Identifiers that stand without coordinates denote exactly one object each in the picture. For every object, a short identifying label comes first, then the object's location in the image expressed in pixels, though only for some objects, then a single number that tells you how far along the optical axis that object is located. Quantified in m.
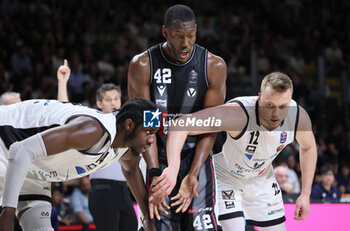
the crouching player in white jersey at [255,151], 8.88
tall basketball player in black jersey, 8.67
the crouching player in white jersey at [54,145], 6.95
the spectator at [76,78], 20.17
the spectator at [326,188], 16.66
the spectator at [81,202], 16.22
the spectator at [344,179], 19.53
